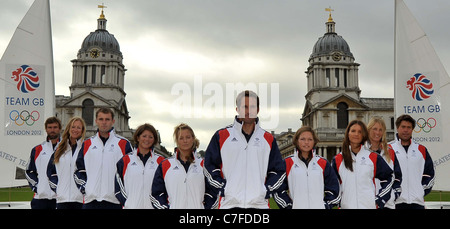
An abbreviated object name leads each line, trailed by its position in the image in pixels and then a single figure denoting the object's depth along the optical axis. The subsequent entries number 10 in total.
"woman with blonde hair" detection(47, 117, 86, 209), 7.06
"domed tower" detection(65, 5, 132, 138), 76.88
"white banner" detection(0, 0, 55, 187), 12.13
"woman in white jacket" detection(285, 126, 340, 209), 5.77
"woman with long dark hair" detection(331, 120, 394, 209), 6.00
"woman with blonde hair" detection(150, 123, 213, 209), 5.73
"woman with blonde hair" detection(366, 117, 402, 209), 6.39
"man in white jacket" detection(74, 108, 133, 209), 6.51
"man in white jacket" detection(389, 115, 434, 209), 6.98
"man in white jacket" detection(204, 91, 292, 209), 4.95
